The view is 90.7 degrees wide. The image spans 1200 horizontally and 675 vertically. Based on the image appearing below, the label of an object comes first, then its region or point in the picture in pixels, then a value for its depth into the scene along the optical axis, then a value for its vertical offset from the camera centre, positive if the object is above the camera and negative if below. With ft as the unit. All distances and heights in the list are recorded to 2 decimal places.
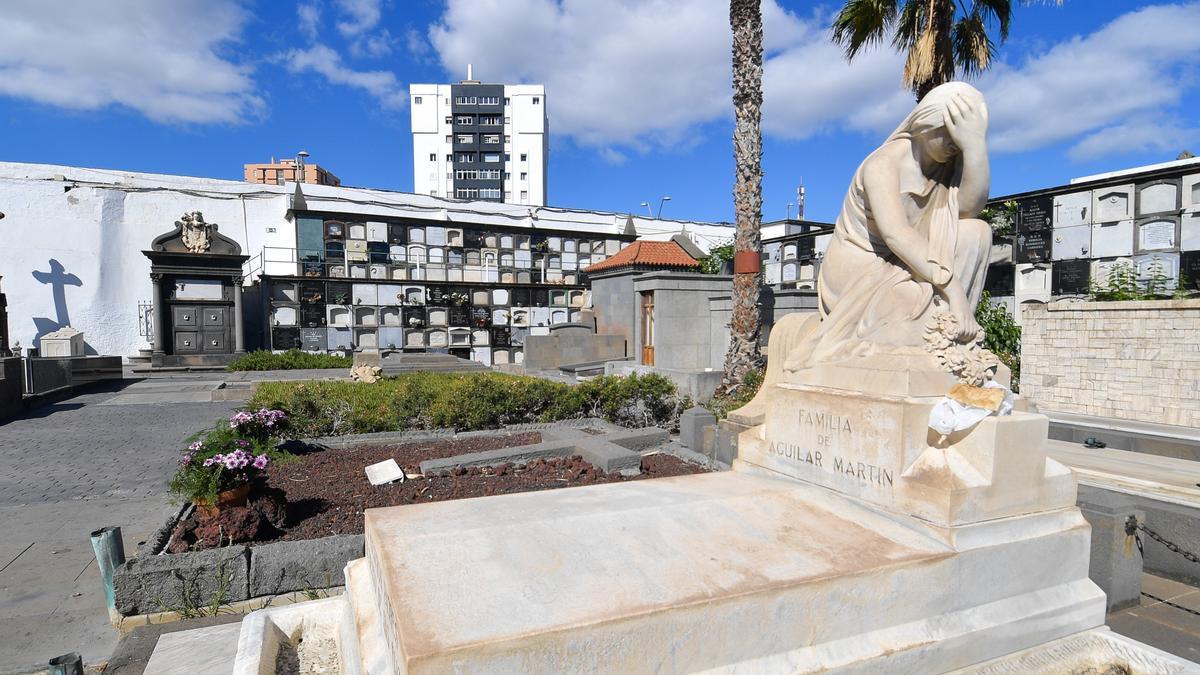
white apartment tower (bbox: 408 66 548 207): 174.09 +51.47
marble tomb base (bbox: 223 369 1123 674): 5.93 -2.98
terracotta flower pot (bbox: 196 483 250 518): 13.84 -4.41
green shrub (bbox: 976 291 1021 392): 36.50 -1.56
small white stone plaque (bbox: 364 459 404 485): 18.89 -5.10
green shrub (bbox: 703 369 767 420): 26.65 -4.01
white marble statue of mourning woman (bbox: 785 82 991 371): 9.73 +1.32
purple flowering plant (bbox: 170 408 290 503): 13.53 -3.46
